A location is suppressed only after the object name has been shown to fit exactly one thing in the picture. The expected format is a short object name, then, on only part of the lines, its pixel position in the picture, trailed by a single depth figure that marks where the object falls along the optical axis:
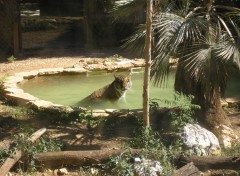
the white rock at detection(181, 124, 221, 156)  6.60
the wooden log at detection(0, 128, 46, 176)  5.88
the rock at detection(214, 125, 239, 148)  7.15
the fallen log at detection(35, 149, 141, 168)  6.27
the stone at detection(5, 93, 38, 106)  9.10
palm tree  6.70
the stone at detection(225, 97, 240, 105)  8.93
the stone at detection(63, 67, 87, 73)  12.26
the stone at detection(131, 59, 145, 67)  13.04
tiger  9.65
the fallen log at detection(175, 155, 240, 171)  6.08
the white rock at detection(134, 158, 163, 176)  5.78
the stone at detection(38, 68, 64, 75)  12.09
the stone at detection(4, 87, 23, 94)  9.73
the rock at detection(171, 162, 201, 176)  5.64
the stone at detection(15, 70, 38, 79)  11.68
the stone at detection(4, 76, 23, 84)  10.91
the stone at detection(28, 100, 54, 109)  8.79
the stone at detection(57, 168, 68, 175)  6.25
